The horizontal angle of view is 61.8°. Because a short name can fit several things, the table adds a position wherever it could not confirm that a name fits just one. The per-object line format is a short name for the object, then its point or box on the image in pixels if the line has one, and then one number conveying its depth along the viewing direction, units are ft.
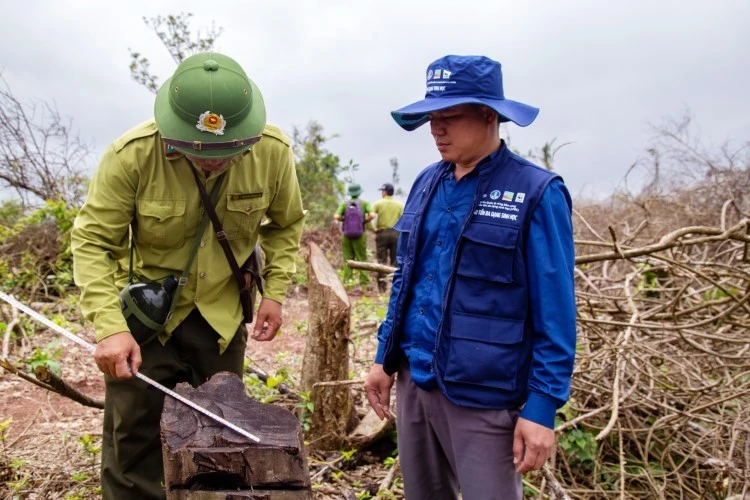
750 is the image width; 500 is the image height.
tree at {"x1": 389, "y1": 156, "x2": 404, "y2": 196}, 68.39
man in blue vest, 6.12
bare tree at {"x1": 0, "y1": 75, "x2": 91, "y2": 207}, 31.45
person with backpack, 36.40
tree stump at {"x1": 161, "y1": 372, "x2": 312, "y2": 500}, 5.95
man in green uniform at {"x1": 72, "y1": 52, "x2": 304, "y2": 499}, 7.59
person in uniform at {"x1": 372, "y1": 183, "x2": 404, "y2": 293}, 37.78
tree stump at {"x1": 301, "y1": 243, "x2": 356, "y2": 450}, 12.00
